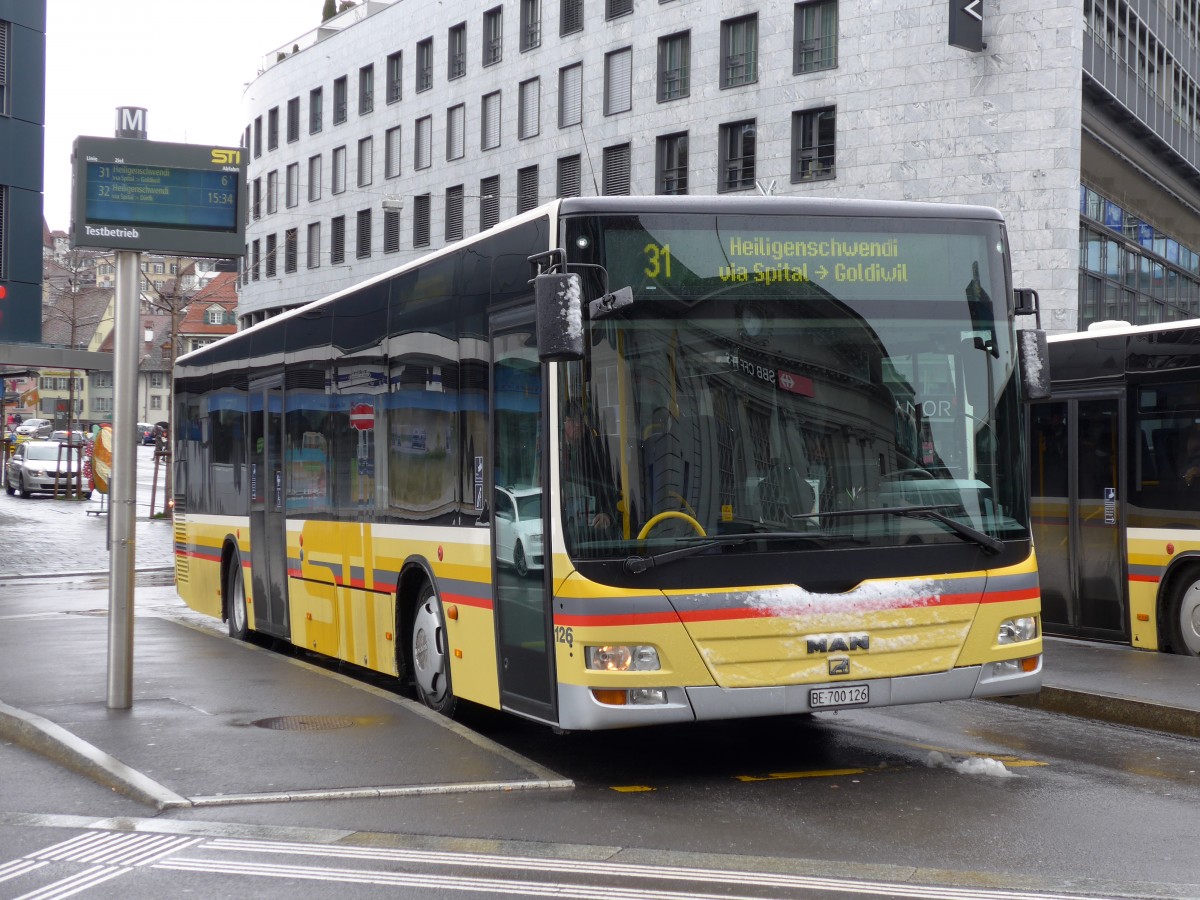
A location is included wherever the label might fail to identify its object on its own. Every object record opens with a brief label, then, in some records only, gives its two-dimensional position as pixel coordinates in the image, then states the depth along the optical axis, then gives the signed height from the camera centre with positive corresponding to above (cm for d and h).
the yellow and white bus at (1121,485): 1347 -7
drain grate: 962 -145
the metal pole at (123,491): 998 -11
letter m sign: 1030 +215
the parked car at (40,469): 5188 +12
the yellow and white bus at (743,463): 793 +6
